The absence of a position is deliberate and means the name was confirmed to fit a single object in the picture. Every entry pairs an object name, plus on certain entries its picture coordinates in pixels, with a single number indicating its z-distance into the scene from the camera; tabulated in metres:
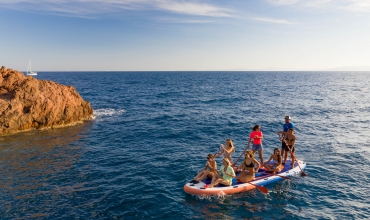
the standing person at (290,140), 17.31
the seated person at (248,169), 15.67
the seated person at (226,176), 14.96
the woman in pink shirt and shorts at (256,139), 17.14
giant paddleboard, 14.53
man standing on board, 17.69
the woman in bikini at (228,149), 15.62
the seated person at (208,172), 15.35
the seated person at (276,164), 17.03
